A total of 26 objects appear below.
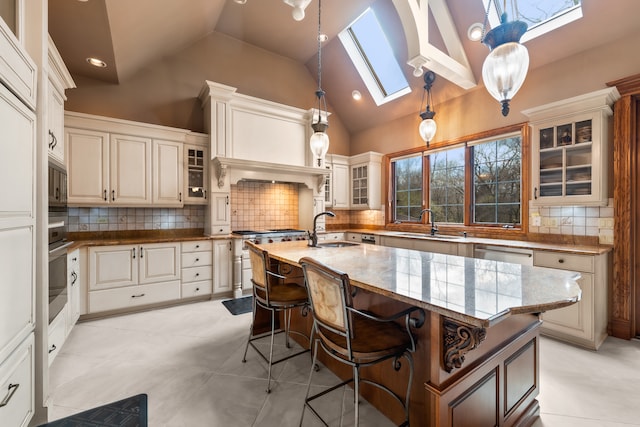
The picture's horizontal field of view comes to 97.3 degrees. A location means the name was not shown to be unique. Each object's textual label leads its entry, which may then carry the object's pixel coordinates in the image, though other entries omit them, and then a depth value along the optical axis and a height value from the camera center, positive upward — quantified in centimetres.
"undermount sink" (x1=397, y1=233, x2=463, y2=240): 403 -37
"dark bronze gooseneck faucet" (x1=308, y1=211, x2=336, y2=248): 271 -27
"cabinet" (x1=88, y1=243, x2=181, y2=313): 316 -76
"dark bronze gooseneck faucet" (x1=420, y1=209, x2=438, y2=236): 430 -21
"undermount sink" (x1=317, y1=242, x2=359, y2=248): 278 -34
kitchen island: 110 -55
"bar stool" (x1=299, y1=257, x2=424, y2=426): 129 -62
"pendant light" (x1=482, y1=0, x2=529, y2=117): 159 +87
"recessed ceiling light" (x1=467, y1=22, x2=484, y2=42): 340 +221
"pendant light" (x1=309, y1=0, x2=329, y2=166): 270 +71
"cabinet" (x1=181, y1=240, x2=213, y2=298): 369 -76
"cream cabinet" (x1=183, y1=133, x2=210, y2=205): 397 +61
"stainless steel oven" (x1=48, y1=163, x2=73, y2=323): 189 -22
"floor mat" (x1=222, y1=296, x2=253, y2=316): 343 -121
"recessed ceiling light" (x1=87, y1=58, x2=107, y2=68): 316 +170
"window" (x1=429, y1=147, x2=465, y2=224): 427 +42
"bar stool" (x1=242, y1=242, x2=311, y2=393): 199 -63
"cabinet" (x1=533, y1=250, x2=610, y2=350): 250 -87
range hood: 399 +62
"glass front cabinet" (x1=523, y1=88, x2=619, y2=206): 270 +63
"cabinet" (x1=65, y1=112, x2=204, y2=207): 326 +61
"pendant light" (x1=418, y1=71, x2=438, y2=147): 339 +103
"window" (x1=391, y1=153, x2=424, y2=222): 490 +43
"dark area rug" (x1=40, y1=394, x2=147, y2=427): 163 -123
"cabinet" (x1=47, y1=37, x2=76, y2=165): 217 +96
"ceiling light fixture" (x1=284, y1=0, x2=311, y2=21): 161 +119
